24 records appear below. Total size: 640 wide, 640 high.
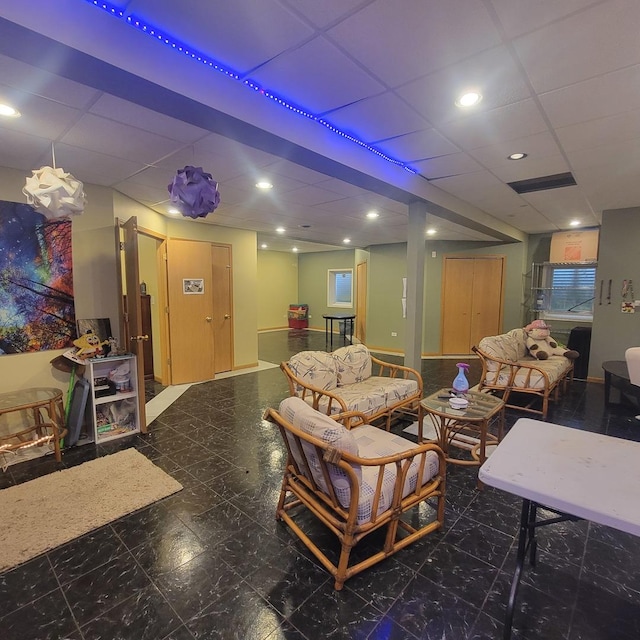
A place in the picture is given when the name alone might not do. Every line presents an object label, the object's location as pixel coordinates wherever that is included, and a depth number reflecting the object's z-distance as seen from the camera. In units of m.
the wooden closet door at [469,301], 7.46
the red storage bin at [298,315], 11.57
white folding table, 1.21
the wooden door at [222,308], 5.96
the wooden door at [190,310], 5.24
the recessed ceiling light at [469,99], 2.09
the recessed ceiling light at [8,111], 2.10
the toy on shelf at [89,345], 3.37
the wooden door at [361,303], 9.06
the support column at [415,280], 3.96
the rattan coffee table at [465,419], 2.73
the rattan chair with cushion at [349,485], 1.74
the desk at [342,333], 8.98
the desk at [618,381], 4.00
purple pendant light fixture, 2.28
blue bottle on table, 3.03
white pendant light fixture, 2.20
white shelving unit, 3.43
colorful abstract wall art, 3.08
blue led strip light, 1.53
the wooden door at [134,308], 3.59
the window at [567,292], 6.86
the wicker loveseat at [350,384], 3.20
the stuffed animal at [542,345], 5.01
